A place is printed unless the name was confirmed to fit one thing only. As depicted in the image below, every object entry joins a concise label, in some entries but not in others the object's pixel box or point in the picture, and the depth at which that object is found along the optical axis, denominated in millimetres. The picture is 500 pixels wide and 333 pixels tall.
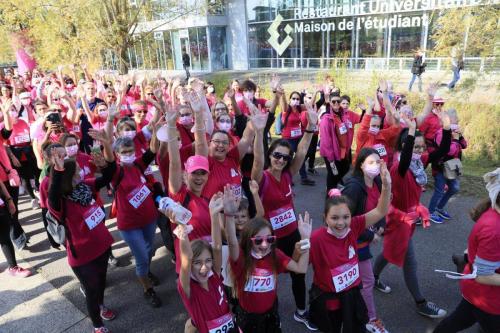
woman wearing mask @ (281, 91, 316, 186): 7062
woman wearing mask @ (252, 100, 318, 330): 3492
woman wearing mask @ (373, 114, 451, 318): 3500
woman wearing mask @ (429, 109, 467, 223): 5309
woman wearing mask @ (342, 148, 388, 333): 3266
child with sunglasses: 2678
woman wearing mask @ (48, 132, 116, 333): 3125
